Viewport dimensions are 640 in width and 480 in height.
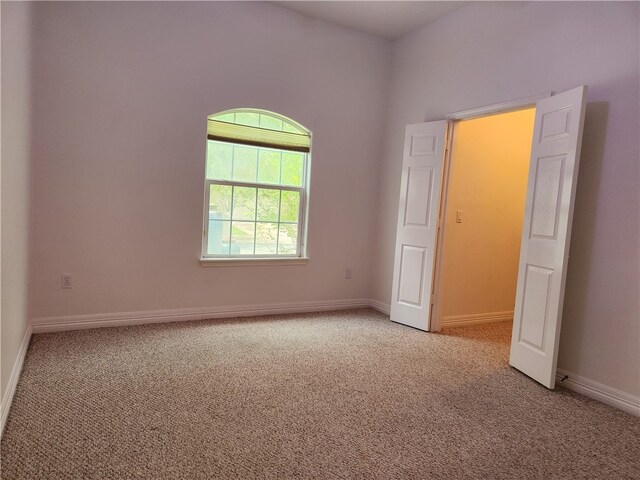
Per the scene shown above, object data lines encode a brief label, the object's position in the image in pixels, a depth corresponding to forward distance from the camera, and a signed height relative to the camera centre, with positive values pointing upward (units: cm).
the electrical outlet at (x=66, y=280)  353 -77
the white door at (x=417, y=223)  410 -12
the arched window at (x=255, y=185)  411 +14
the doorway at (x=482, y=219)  420 -4
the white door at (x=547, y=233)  286 -9
